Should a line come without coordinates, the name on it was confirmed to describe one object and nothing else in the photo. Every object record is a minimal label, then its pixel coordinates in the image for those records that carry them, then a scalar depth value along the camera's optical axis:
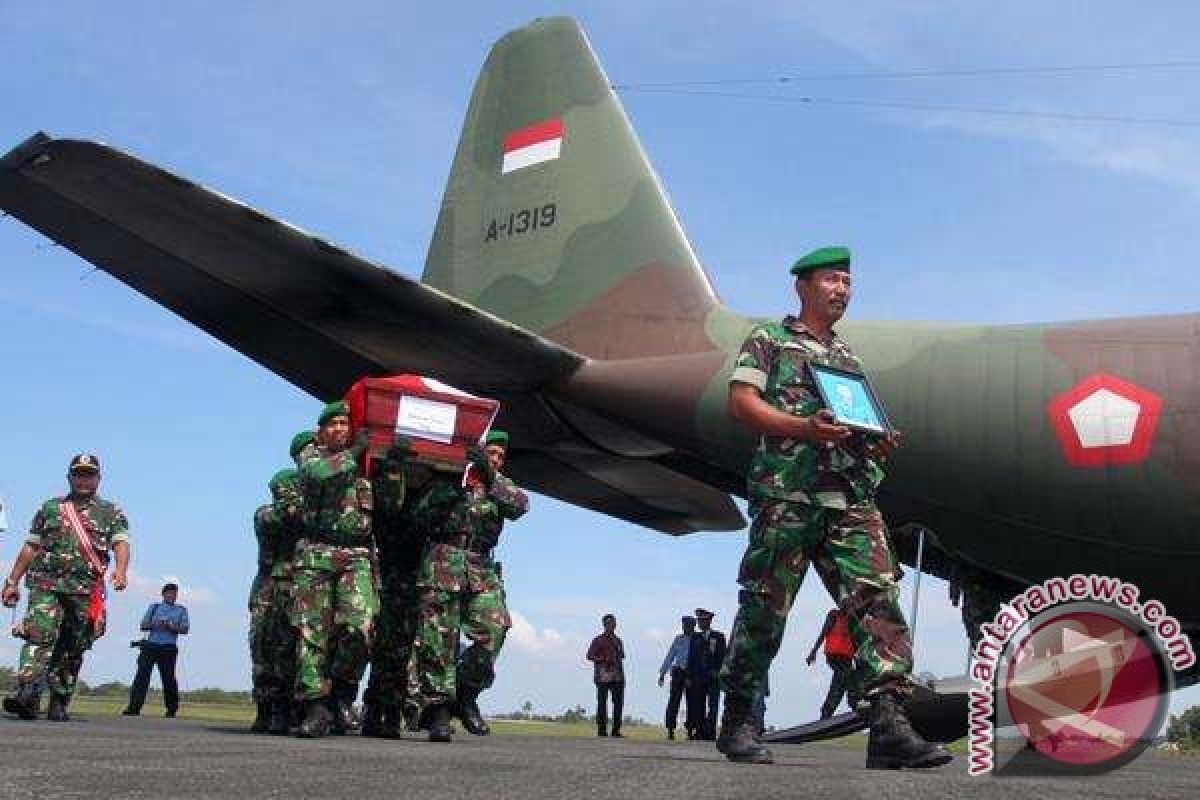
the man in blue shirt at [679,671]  14.34
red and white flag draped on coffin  6.60
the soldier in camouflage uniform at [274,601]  7.37
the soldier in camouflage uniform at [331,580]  6.59
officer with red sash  8.09
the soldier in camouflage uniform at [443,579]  6.86
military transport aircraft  8.13
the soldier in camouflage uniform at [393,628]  7.31
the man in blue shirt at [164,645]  12.85
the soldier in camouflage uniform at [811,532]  4.68
